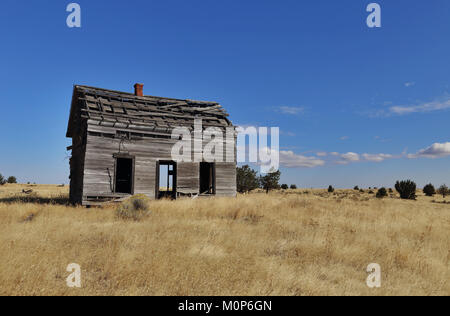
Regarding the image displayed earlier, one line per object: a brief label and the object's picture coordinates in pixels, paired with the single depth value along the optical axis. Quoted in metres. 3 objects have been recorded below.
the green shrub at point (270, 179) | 34.34
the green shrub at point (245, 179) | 30.97
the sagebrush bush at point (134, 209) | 10.88
